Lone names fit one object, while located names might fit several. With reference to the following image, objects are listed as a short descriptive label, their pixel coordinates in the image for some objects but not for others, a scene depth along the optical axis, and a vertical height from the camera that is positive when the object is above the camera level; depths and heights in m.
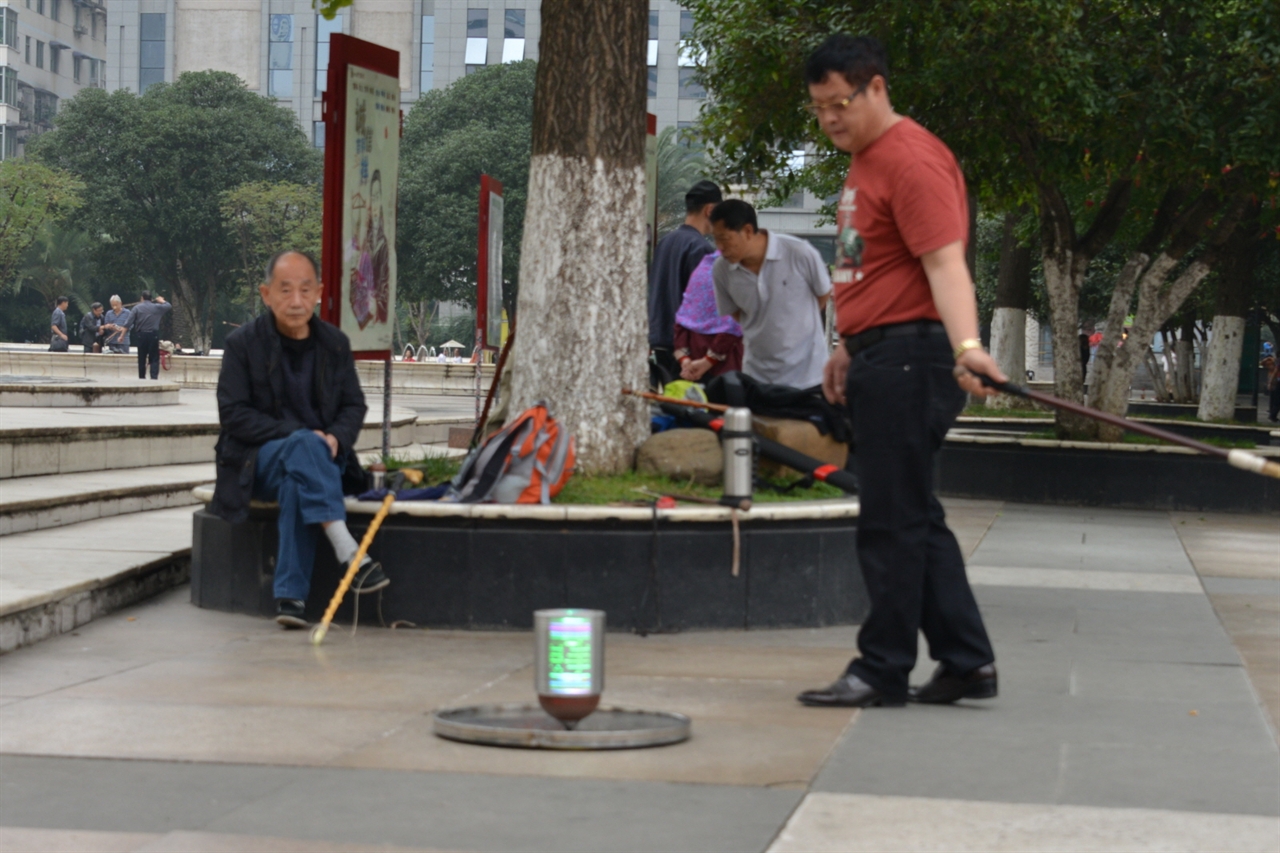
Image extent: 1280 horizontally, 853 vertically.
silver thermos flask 7.02 -0.47
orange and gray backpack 7.07 -0.56
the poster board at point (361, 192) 8.41 +0.68
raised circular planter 6.86 -0.93
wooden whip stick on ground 6.55 -0.97
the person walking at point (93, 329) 39.09 -0.31
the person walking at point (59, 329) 37.03 -0.32
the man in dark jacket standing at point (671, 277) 9.51 +0.36
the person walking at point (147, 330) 29.17 -0.19
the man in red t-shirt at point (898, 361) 5.10 -0.04
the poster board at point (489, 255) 13.42 +0.61
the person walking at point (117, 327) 38.16 -0.21
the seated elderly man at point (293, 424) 6.82 -0.41
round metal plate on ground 4.64 -1.10
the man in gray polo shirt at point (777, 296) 7.97 +0.22
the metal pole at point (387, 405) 8.88 -0.41
